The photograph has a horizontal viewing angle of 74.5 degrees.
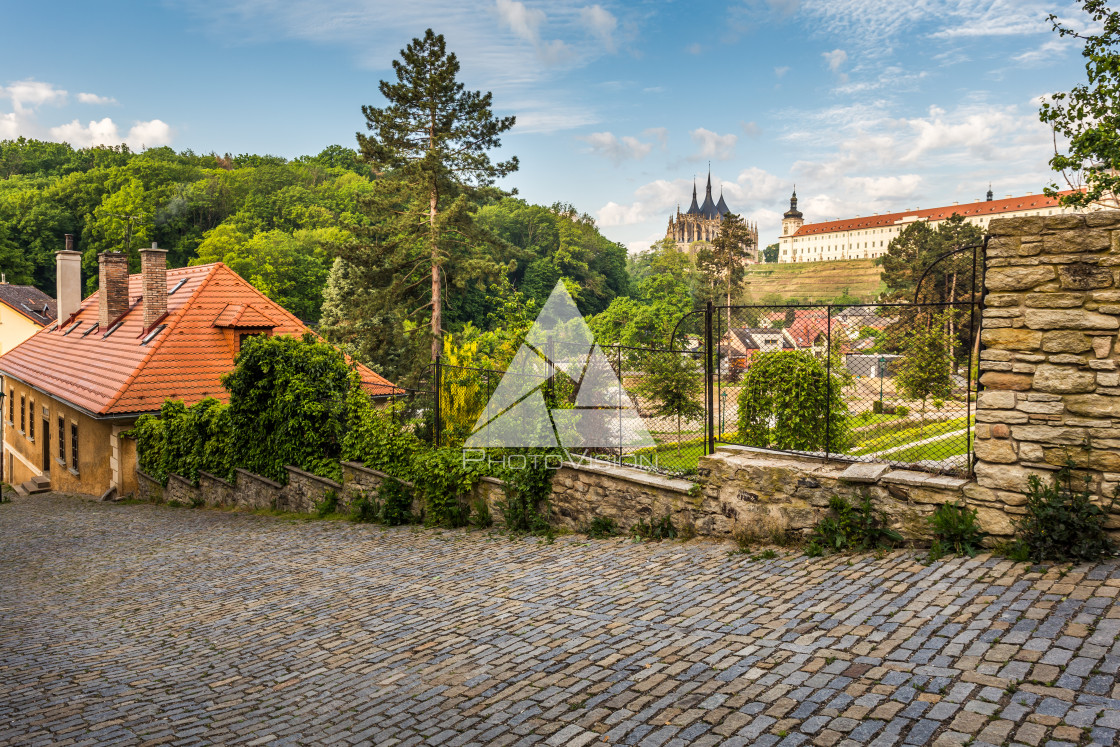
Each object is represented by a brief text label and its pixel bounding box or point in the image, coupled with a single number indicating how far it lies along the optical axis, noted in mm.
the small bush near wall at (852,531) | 6781
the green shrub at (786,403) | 9945
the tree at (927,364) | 8102
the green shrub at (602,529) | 8984
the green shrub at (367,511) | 12422
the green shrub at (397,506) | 11898
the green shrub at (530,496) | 9867
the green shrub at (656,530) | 8414
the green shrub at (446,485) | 10859
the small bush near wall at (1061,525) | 5672
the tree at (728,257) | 56656
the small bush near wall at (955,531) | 6289
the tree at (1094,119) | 17312
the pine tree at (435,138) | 28469
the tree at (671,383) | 13117
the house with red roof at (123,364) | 19438
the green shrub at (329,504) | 13484
